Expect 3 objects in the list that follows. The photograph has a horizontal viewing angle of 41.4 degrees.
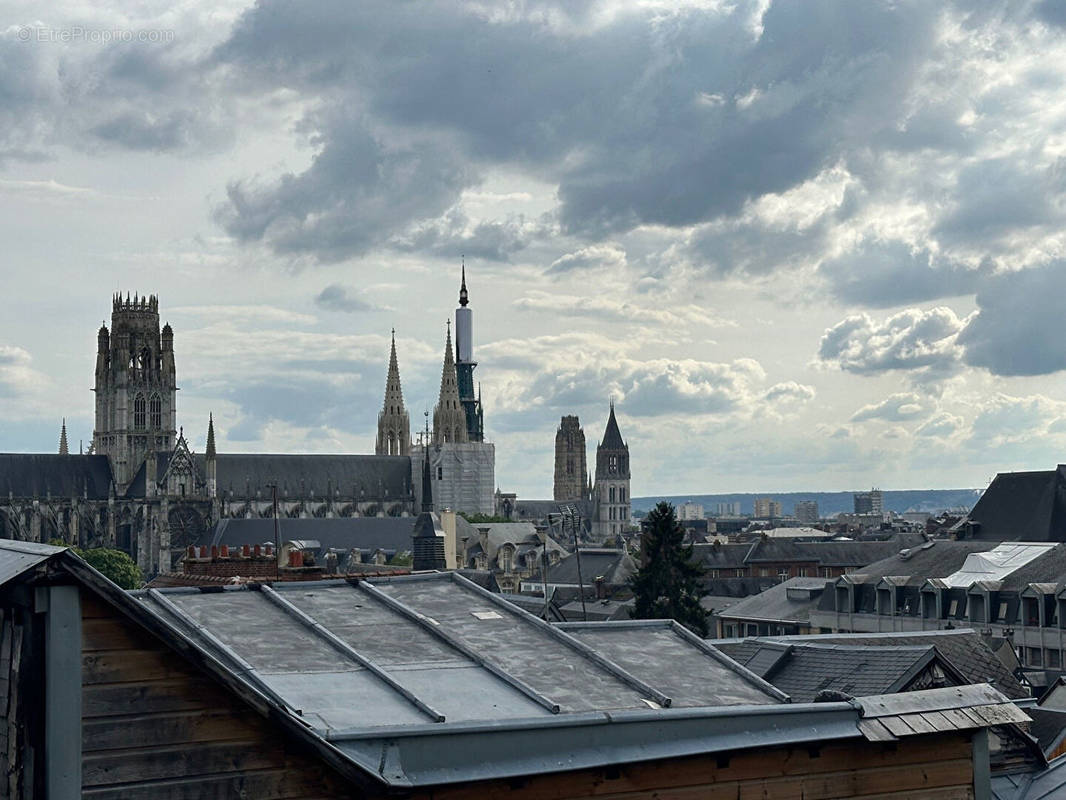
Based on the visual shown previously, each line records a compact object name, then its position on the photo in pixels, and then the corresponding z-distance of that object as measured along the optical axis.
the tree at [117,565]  118.94
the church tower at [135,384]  186.50
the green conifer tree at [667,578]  64.56
